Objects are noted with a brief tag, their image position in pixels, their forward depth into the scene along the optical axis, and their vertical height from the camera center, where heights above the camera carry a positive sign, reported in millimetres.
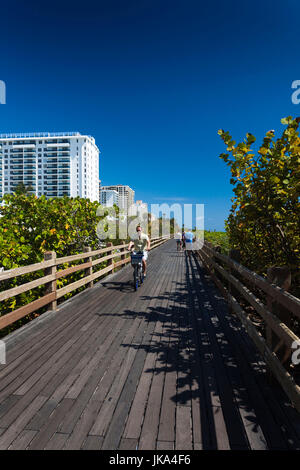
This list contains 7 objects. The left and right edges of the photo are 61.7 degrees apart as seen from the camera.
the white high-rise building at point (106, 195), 175650 +28058
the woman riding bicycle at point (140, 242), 7516 -238
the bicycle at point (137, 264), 7096 -883
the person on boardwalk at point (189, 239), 15969 -341
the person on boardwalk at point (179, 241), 20706 -573
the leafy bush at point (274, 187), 2838 +598
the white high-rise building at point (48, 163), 126000 +35699
